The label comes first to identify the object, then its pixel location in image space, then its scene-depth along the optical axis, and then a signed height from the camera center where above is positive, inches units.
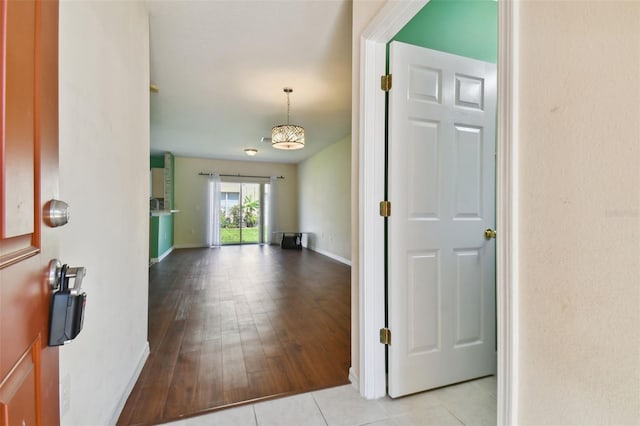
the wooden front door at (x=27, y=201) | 16.7 +0.5
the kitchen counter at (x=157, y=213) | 208.1 -3.2
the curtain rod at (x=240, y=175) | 312.3 +39.0
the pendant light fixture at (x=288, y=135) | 152.3 +40.1
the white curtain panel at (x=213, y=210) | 310.3 -1.5
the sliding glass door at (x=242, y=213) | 328.2 -4.5
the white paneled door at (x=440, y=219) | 62.2 -2.1
